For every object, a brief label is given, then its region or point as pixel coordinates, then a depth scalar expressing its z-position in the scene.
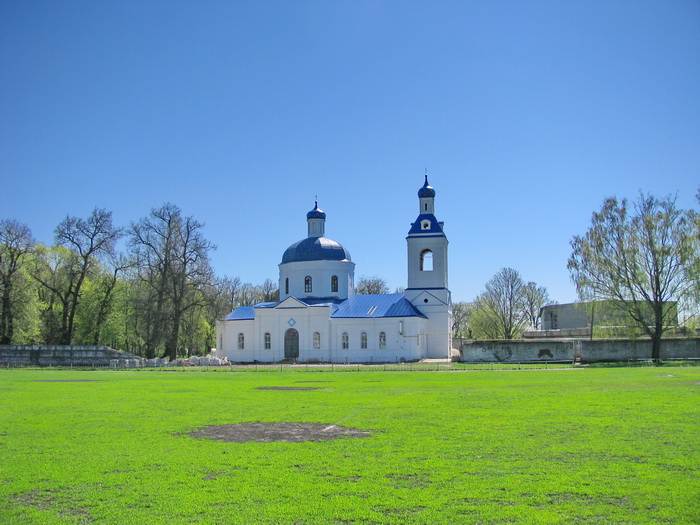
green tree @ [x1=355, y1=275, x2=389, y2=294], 99.06
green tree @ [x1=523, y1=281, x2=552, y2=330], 87.06
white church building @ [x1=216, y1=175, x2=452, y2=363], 58.88
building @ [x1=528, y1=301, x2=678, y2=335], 46.62
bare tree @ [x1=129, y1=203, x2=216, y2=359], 56.06
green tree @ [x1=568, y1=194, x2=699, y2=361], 44.50
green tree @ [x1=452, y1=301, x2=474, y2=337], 102.88
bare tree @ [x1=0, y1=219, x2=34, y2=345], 52.41
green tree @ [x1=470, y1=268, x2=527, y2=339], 83.69
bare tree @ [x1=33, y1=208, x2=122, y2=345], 54.31
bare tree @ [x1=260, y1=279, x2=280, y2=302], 98.53
